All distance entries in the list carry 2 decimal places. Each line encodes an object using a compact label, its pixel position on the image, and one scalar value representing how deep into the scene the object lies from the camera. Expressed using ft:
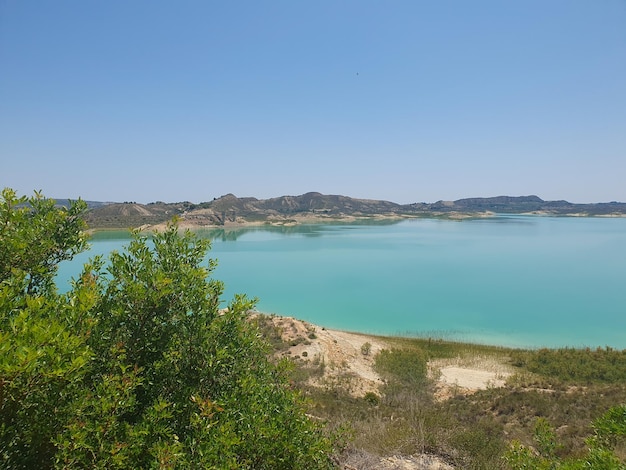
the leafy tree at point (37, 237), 14.74
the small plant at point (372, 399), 46.82
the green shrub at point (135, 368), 10.15
